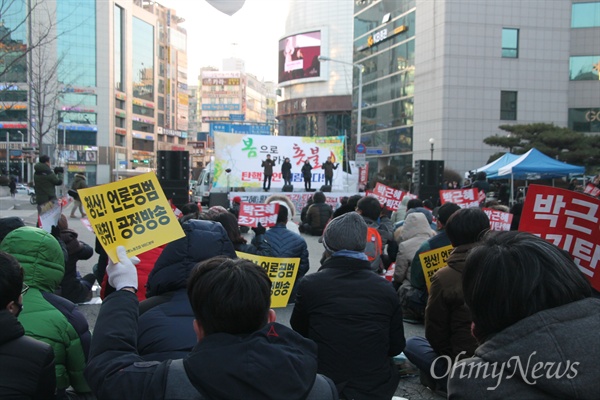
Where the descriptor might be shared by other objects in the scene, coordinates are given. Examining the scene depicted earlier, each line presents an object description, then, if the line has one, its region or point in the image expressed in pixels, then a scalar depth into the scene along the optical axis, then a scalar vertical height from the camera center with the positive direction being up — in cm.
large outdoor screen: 8000 +1680
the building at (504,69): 4297 +805
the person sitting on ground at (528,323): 143 -42
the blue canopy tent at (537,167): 1808 +13
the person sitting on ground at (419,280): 515 -106
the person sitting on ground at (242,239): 509 -84
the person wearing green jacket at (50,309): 264 -72
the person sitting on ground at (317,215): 1521 -134
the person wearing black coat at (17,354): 210 -74
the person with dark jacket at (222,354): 164 -59
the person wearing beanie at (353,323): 314 -89
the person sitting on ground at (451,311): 348 -90
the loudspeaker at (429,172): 1435 -5
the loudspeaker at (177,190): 1060 -45
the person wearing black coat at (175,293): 230 -60
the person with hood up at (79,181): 1555 -46
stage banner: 2473 +57
